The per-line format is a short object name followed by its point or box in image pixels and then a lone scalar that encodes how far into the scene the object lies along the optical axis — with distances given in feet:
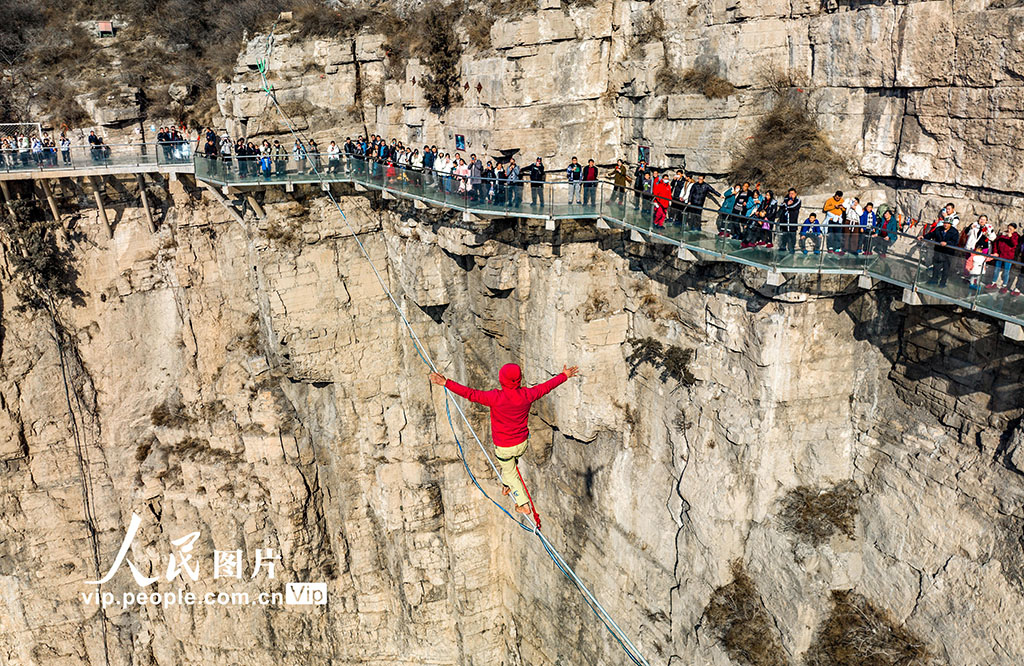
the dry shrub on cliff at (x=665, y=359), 46.01
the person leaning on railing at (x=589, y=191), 45.73
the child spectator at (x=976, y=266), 31.81
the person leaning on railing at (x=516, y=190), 47.05
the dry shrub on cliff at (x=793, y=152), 41.39
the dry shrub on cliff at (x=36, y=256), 64.95
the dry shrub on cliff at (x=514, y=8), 48.45
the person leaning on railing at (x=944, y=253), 32.86
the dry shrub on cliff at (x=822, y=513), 43.50
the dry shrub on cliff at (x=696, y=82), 43.09
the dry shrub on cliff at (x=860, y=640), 41.01
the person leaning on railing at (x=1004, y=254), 31.12
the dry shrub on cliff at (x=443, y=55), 54.54
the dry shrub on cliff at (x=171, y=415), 69.36
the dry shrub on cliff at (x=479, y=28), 51.88
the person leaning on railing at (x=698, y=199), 40.62
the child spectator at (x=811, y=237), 36.58
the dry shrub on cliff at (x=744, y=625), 45.60
